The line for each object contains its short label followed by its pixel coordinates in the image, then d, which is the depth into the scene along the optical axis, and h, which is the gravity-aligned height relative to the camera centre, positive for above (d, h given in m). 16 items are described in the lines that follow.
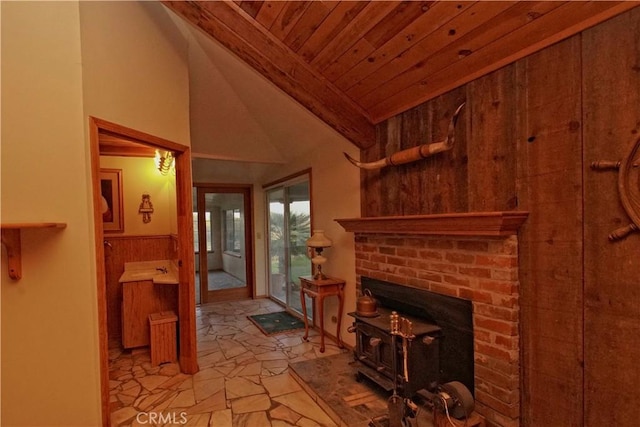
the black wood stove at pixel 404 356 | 2.14 -1.05
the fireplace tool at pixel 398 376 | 1.91 -1.10
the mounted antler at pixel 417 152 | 2.07 +0.38
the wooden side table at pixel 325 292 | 3.42 -0.90
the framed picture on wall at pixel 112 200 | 3.86 +0.16
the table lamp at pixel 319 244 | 3.55 -0.40
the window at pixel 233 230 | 5.86 -0.37
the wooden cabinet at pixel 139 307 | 3.46 -1.04
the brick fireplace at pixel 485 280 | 1.83 -0.48
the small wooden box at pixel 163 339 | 3.18 -1.27
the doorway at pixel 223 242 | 5.45 -0.56
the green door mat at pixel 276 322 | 4.18 -1.56
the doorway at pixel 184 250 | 2.97 -0.36
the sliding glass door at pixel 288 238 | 4.76 -0.48
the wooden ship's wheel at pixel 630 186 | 1.38 +0.06
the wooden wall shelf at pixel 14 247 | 1.92 -0.20
